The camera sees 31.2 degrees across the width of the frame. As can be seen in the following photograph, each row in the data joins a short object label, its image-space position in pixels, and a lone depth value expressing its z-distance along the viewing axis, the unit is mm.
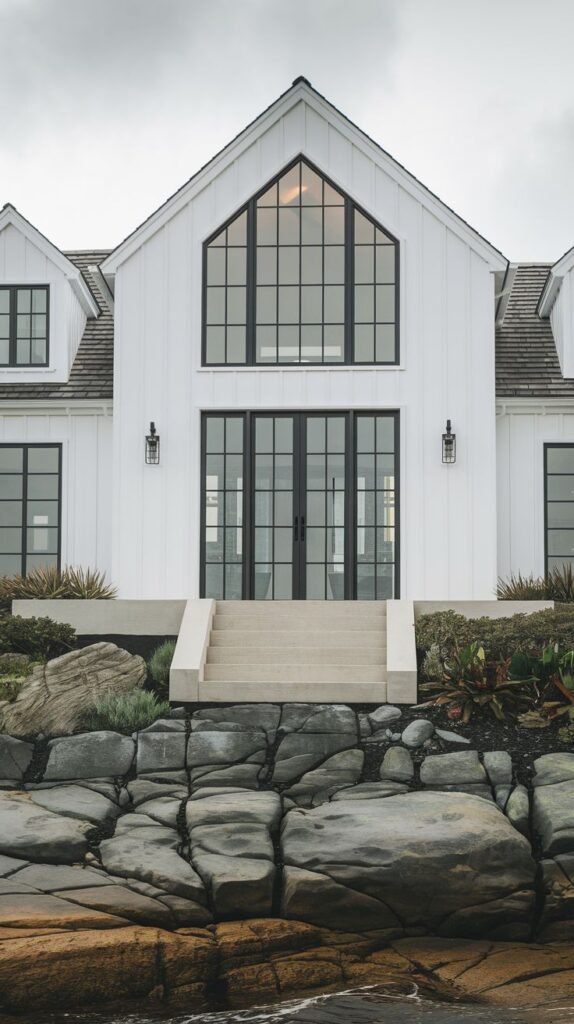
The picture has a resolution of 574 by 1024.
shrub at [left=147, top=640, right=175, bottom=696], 12703
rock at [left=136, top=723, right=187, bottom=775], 10703
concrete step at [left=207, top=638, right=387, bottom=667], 13164
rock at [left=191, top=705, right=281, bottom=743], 11444
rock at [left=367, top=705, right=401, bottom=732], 11477
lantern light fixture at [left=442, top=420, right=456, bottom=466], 15656
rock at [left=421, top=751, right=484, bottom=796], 10148
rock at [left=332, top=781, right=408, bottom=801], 9859
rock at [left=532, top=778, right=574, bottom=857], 8773
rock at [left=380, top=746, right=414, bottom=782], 10312
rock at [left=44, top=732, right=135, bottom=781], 10664
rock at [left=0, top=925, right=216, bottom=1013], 7219
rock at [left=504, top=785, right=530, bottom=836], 9344
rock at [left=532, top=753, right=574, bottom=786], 9875
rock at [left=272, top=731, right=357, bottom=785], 10523
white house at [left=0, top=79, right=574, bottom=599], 15859
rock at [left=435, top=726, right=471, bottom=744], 10922
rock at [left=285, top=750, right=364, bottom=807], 10031
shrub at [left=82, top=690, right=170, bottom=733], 11500
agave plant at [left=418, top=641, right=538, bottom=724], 11438
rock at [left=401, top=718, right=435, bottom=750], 10953
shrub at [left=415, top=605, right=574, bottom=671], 12375
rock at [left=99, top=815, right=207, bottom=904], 8227
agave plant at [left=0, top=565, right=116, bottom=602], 14992
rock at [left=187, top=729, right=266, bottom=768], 10836
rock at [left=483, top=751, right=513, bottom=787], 10078
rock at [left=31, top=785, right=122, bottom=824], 9523
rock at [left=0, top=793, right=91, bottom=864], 8719
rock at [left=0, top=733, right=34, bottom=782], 10711
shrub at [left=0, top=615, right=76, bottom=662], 13250
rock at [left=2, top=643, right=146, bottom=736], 11500
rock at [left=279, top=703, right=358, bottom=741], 11352
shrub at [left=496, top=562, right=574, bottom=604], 15047
